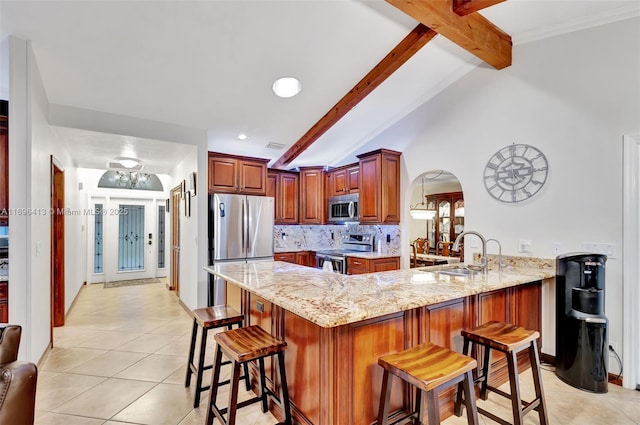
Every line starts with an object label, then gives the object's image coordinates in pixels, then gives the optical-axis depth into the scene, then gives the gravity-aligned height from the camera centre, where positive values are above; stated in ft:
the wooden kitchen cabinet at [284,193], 18.52 +1.11
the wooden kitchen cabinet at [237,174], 14.67 +1.84
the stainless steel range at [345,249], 16.49 -2.28
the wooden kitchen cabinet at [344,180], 16.96 +1.80
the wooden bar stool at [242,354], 5.47 -2.63
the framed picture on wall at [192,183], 13.79 +1.27
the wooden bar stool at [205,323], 7.36 -2.75
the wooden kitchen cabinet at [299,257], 17.87 -2.73
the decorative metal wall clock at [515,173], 10.16 +1.31
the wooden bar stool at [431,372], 4.68 -2.57
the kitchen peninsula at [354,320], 5.39 -2.35
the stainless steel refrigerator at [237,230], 13.78 -0.89
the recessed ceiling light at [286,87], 11.12 +4.59
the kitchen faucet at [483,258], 8.85 -1.39
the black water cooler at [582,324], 8.04 -3.03
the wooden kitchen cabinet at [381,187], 14.98 +1.18
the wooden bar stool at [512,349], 6.10 -2.90
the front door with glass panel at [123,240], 22.29 -2.16
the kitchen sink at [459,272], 8.90 -1.83
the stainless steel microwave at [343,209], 16.88 +0.12
